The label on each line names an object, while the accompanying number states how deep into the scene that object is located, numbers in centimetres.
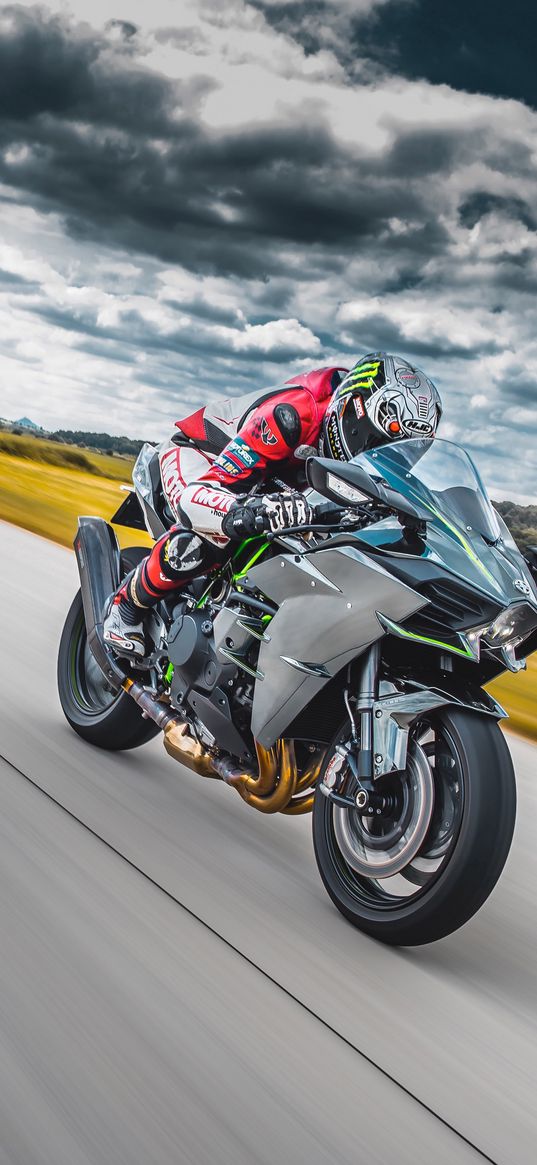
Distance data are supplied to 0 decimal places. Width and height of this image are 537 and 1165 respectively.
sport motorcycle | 257
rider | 314
